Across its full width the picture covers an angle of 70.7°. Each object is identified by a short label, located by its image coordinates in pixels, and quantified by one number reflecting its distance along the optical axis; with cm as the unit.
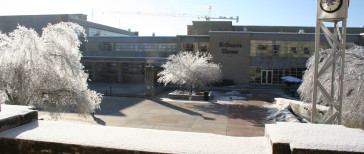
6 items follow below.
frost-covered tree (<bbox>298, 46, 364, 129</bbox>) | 922
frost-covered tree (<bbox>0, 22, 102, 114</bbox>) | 1042
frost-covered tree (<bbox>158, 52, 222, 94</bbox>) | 2339
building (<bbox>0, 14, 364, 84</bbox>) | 3444
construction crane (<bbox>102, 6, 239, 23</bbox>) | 9851
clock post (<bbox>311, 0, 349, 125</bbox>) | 756
